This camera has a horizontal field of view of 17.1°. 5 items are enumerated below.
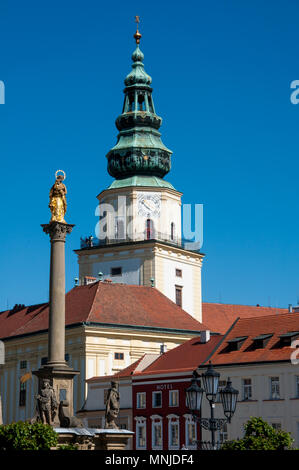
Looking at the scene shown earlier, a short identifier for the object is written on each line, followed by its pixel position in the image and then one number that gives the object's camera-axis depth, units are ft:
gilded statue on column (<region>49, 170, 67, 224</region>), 155.84
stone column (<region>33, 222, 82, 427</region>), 138.72
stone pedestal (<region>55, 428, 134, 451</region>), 131.13
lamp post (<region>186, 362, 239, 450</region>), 92.56
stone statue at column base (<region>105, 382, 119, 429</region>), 147.13
